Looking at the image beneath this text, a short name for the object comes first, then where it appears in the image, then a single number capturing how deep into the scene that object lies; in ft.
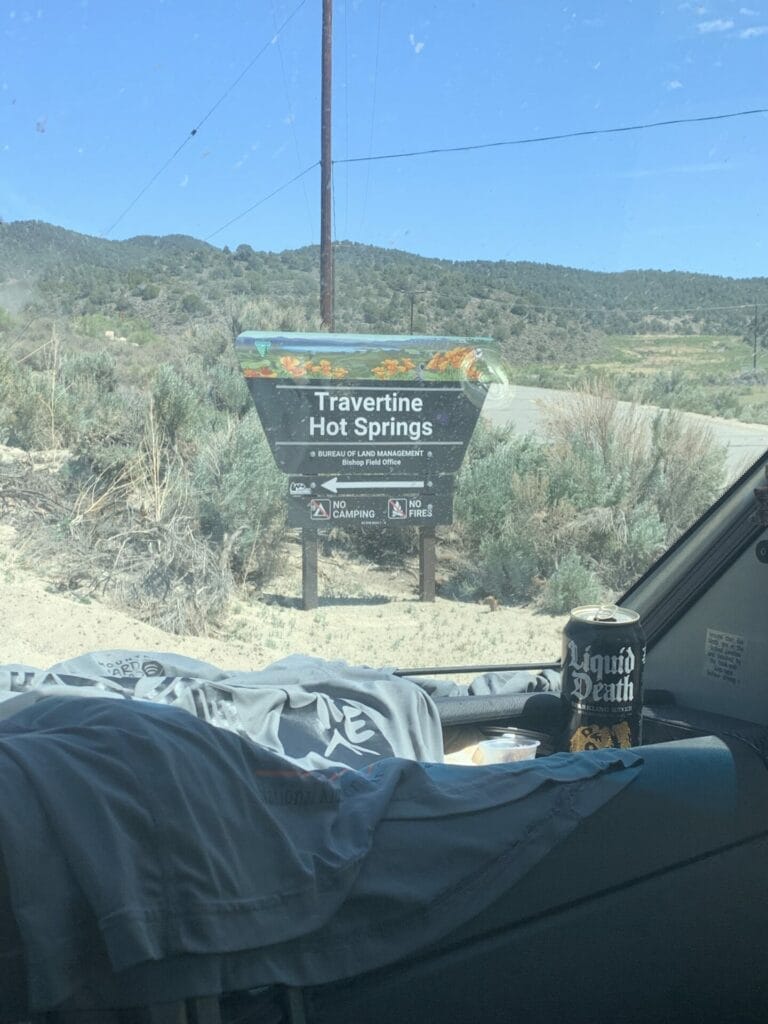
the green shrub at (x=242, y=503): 26.45
